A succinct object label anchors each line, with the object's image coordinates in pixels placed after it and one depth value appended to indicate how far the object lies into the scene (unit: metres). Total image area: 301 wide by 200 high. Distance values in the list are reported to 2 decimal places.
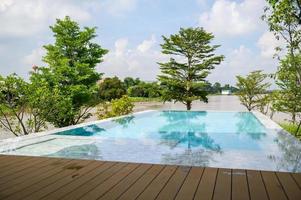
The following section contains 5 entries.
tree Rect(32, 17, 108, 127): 8.18
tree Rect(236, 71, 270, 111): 12.93
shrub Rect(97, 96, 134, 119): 9.00
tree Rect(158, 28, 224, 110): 12.05
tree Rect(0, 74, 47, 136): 6.11
